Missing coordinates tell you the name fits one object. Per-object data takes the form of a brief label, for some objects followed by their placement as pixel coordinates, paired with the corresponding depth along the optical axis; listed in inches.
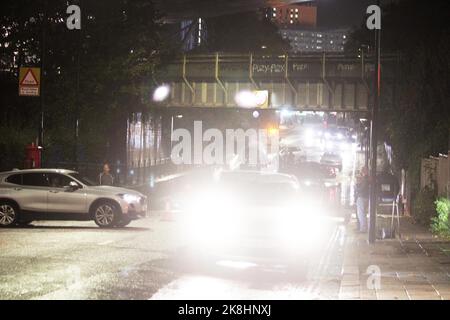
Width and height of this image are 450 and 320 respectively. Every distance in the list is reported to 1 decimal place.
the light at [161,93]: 1894.7
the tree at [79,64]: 1533.0
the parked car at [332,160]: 2295.8
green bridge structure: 1782.7
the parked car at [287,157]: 2204.0
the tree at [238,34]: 3444.9
